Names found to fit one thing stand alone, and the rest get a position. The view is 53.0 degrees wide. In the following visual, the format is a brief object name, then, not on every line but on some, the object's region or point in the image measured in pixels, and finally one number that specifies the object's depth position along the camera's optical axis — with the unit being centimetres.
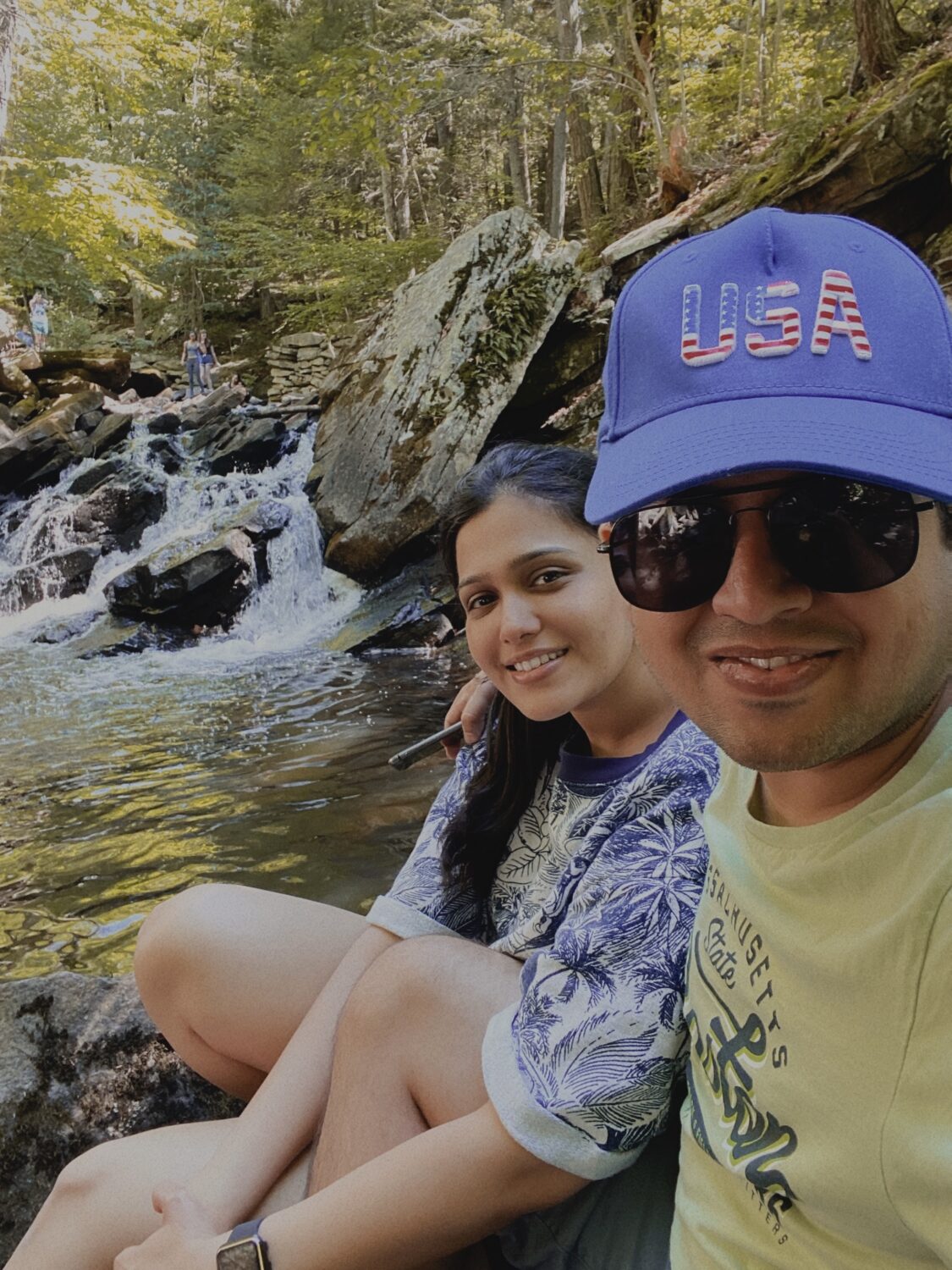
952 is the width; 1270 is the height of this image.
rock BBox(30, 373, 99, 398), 1875
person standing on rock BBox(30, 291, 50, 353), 2269
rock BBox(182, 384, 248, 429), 1670
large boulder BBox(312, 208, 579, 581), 963
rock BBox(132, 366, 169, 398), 2120
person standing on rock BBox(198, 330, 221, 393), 2186
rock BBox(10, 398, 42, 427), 1709
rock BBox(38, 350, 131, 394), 1953
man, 86
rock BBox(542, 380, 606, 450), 978
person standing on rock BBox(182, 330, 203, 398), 2164
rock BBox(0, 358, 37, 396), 1833
